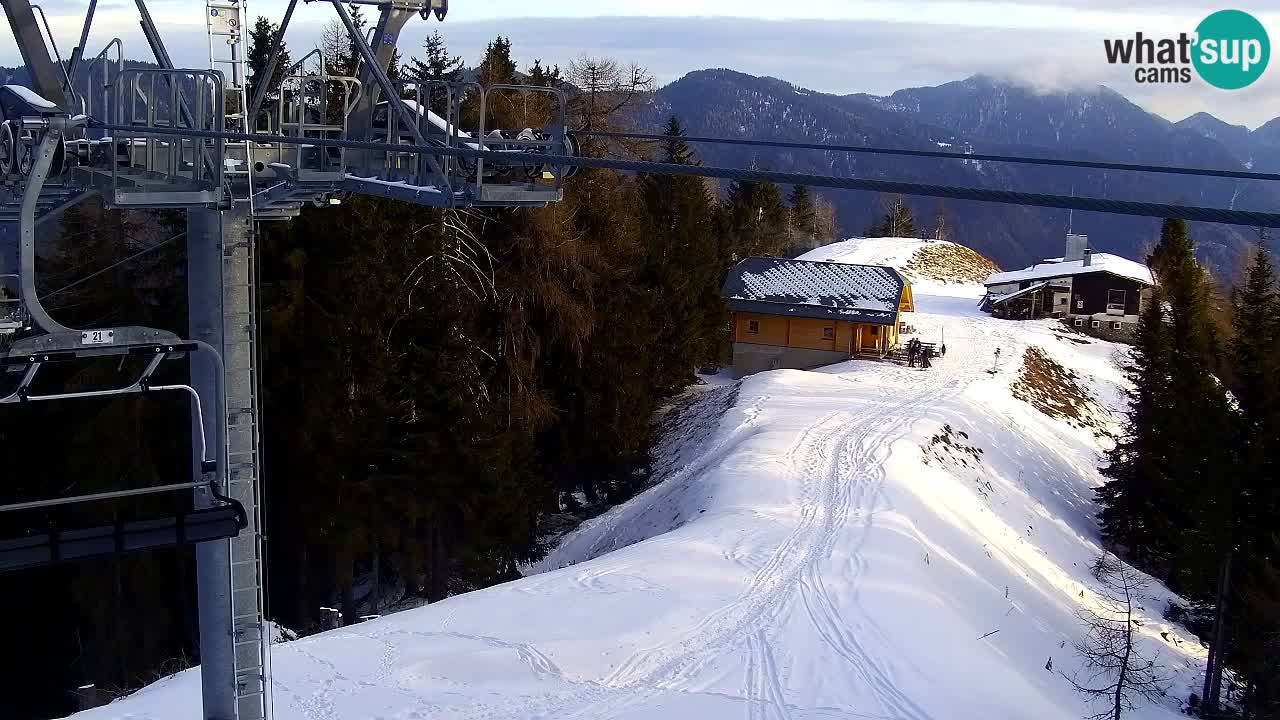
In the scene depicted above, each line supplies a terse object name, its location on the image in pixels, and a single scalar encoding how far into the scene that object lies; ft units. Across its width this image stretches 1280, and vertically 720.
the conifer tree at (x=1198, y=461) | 86.53
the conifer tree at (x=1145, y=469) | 112.88
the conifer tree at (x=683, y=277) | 144.46
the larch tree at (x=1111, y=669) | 66.12
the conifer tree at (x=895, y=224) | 371.56
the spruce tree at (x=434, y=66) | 114.62
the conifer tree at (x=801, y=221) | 304.91
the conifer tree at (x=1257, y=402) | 86.12
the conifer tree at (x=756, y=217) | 259.99
